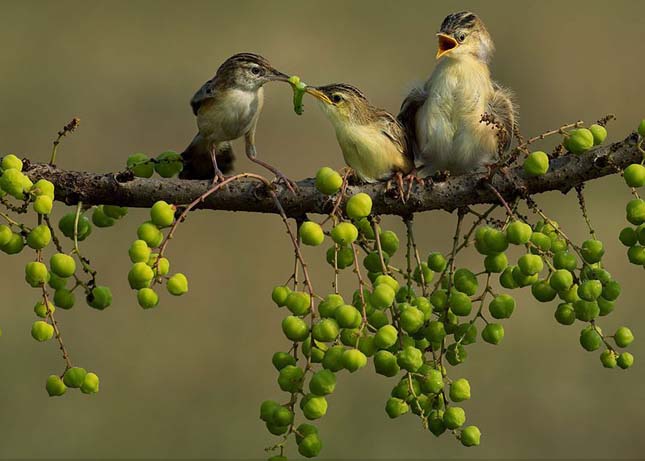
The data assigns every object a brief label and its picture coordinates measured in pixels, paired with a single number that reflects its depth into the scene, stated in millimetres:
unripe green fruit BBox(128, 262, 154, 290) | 3730
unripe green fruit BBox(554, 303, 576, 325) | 4391
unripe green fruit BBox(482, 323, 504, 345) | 4305
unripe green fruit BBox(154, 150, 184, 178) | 4902
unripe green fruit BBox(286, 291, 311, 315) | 3818
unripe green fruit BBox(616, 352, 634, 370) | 4477
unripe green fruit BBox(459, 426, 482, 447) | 4289
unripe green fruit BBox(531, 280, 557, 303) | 4246
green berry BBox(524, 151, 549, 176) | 4238
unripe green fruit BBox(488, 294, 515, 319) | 4258
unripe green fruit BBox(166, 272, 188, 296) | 3848
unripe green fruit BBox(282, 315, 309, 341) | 3783
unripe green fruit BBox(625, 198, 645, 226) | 4121
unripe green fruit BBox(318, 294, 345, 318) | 3773
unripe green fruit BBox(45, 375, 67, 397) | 4180
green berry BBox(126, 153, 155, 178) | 4800
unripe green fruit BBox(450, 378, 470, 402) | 4277
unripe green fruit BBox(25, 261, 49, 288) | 3975
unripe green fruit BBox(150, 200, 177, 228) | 3857
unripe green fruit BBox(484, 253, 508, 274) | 4187
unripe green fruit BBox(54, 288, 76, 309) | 4219
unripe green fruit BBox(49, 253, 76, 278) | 3955
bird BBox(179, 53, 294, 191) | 6250
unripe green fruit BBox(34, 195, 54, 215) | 3895
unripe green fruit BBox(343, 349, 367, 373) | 3689
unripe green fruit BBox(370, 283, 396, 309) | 3848
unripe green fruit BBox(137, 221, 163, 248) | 3840
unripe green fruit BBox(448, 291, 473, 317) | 4227
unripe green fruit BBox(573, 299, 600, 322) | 4277
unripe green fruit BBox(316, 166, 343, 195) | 4023
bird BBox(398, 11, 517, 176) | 5516
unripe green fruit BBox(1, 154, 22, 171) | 4020
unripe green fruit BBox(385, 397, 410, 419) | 4082
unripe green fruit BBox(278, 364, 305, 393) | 3830
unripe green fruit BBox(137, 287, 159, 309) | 3760
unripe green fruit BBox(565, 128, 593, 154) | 4191
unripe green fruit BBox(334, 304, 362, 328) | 3719
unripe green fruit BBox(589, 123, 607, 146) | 4254
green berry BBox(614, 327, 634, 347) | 4602
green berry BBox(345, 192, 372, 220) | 3930
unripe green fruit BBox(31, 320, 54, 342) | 4140
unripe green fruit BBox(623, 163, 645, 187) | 4027
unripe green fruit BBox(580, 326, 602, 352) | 4406
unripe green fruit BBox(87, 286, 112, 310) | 4270
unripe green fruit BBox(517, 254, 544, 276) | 4062
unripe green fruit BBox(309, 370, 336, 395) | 3770
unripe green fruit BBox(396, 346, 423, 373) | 3879
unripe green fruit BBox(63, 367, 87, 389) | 4129
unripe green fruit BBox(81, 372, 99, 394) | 4156
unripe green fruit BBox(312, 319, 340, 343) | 3734
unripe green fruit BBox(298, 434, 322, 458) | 3934
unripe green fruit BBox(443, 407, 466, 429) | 4160
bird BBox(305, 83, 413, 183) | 5187
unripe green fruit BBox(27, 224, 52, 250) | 3949
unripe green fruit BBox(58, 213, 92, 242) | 4473
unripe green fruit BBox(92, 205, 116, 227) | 4695
